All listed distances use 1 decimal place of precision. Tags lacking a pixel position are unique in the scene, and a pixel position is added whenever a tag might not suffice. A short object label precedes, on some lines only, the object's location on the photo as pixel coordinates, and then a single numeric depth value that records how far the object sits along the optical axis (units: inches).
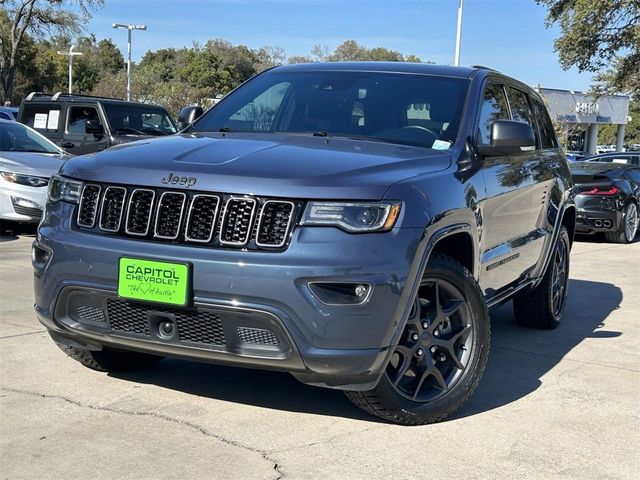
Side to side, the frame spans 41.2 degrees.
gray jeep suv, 138.7
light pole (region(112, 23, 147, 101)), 1729.1
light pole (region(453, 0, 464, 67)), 1148.5
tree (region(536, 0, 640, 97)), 1007.0
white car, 402.3
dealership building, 1963.6
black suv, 562.3
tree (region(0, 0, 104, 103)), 1520.7
